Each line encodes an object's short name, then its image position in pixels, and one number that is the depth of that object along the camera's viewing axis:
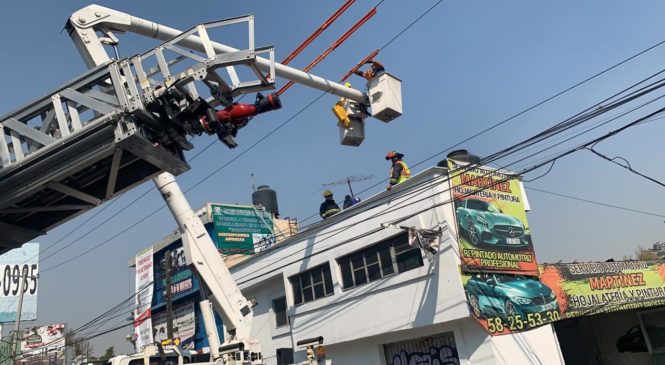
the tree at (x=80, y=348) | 60.11
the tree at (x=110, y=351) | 53.45
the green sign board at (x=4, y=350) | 38.89
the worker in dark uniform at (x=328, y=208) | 20.69
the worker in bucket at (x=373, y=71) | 14.29
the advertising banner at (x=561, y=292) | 15.49
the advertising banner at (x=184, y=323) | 32.00
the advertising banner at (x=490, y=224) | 16.27
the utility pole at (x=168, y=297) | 21.02
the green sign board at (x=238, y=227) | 32.22
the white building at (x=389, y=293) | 15.70
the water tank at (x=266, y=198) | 41.94
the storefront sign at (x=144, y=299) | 37.38
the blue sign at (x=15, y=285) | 44.66
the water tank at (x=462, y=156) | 18.22
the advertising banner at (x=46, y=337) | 57.75
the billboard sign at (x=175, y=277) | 32.59
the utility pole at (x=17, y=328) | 29.82
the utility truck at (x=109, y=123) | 6.69
